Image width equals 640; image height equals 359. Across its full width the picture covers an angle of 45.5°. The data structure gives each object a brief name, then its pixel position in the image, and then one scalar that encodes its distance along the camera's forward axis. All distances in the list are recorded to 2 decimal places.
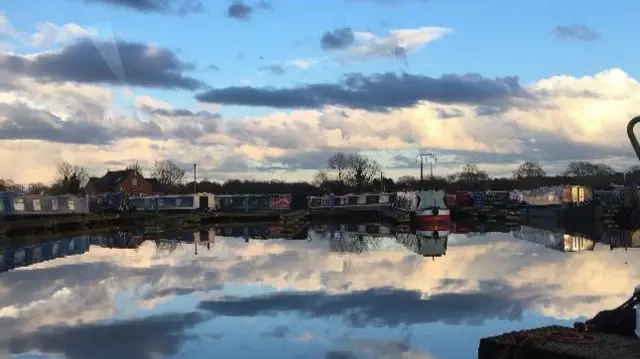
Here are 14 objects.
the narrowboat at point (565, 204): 61.91
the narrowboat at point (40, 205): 54.62
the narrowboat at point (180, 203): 83.38
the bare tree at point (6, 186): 152.50
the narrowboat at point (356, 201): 88.75
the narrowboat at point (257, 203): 90.39
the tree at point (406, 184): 164.38
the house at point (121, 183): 157.38
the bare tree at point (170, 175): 181.88
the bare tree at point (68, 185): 140.75
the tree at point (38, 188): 151.91
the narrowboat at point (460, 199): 97.81
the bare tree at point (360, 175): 151.12
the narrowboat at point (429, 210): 53.31
